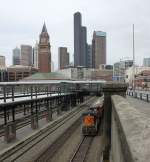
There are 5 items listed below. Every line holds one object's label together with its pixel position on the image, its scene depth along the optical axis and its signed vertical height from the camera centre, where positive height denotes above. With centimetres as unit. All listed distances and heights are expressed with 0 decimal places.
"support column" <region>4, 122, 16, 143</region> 1221 -407
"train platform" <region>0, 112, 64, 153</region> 1159 -490
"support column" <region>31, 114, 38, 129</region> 1593 -425
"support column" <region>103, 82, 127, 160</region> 735 -75
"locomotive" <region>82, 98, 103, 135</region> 1500 -410
